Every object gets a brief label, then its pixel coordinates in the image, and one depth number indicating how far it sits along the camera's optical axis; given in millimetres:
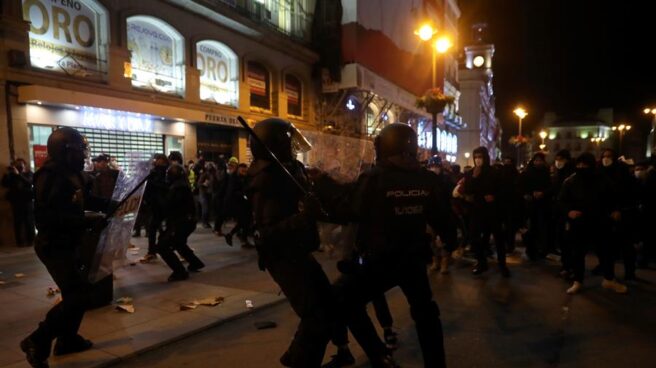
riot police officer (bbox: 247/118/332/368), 2875
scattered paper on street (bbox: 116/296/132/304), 5652
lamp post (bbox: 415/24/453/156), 13134
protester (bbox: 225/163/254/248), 9938
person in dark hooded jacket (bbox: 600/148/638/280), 6336
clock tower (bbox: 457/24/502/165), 69625
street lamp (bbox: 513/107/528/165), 29291
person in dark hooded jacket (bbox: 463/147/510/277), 6996
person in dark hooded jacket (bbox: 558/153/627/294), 5934
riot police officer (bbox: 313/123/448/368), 3176
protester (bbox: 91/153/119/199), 10008
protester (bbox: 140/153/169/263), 7969
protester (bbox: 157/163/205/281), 6863
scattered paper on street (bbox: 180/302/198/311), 5410
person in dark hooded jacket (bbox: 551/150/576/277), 7945
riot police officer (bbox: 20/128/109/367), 3596
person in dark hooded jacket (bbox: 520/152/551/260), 8461
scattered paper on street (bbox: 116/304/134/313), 5316
